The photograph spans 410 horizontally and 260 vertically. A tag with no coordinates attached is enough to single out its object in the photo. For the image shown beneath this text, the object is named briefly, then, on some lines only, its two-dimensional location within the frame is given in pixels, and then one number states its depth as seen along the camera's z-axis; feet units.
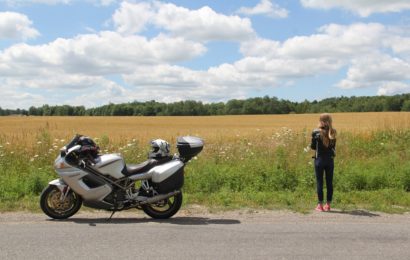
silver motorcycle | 26.13
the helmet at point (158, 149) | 27.22
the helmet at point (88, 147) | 26.37
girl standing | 29.04
